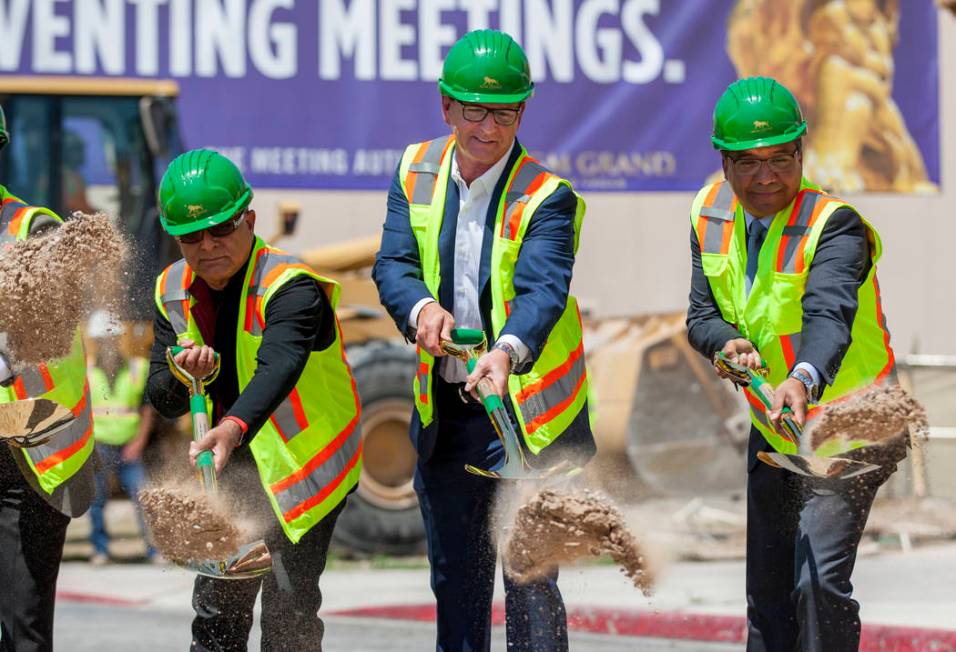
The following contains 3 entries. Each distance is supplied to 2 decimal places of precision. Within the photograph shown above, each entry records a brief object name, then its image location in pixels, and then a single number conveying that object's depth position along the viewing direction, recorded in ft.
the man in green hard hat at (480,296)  30.55
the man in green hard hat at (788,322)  30.76
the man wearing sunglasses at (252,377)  30.14
